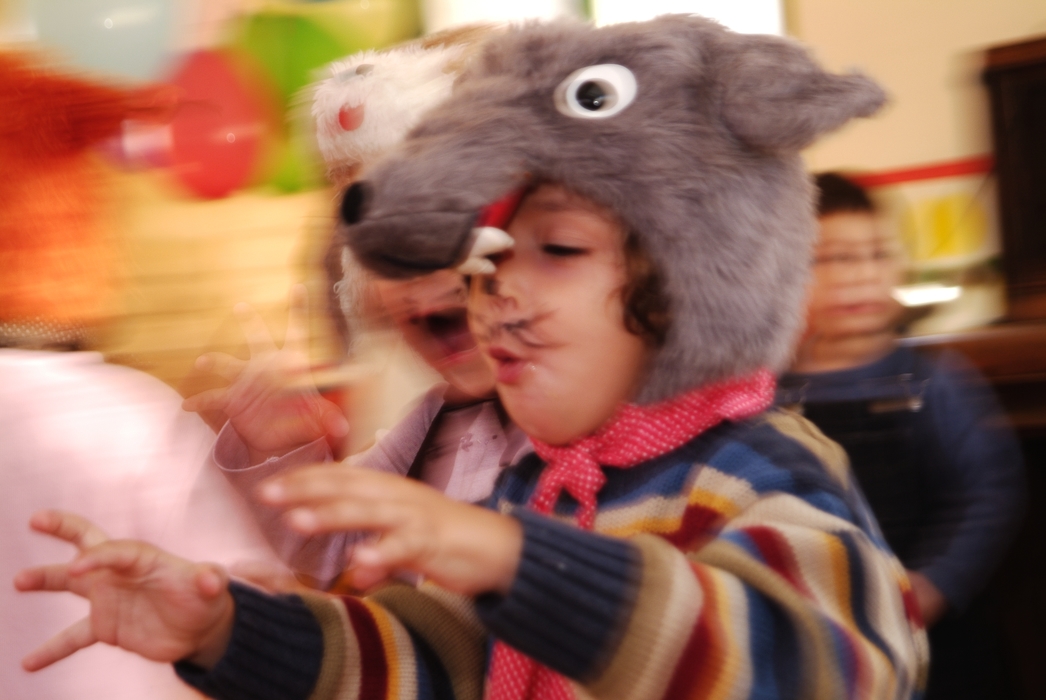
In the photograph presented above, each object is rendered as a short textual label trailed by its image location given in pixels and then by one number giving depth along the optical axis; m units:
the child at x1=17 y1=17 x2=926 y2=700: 1.17
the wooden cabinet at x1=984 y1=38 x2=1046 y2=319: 2.30
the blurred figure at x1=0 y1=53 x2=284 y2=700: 1.45
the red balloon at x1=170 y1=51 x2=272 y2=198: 1.54
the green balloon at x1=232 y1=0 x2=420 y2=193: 1.57
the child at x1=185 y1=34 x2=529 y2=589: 1.43
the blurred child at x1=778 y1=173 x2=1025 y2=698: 1.60
